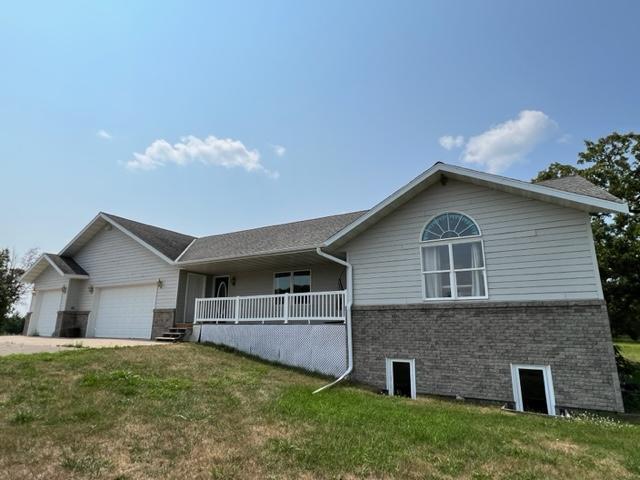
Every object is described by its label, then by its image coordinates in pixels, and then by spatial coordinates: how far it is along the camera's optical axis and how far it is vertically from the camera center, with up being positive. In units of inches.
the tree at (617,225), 631.8 +169.7
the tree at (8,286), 1011.3 +83.1
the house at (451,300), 310.0 +20.3
